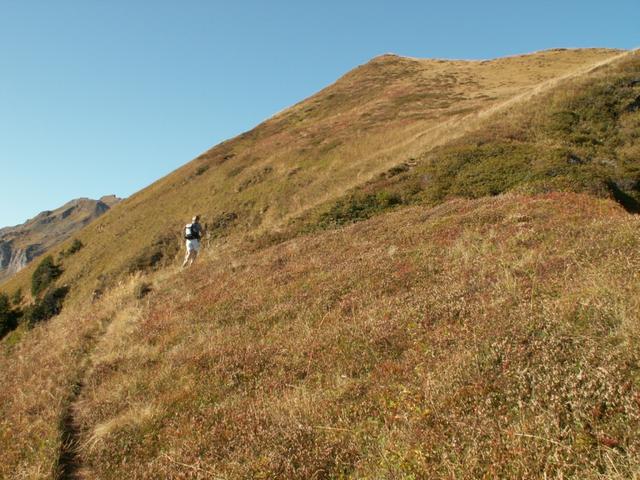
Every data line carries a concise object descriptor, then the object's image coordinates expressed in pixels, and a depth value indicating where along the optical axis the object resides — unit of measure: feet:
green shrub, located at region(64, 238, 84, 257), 161.99
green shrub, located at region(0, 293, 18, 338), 132.98
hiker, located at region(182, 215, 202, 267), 73.92
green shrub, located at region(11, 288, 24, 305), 153.52
